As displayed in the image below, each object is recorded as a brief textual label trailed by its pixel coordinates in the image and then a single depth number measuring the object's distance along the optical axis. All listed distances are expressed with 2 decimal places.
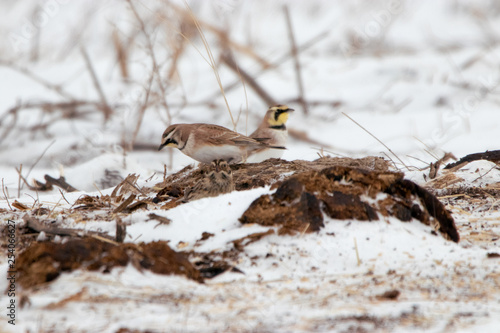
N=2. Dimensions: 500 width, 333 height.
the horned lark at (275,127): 13.13
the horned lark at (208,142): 10.48
